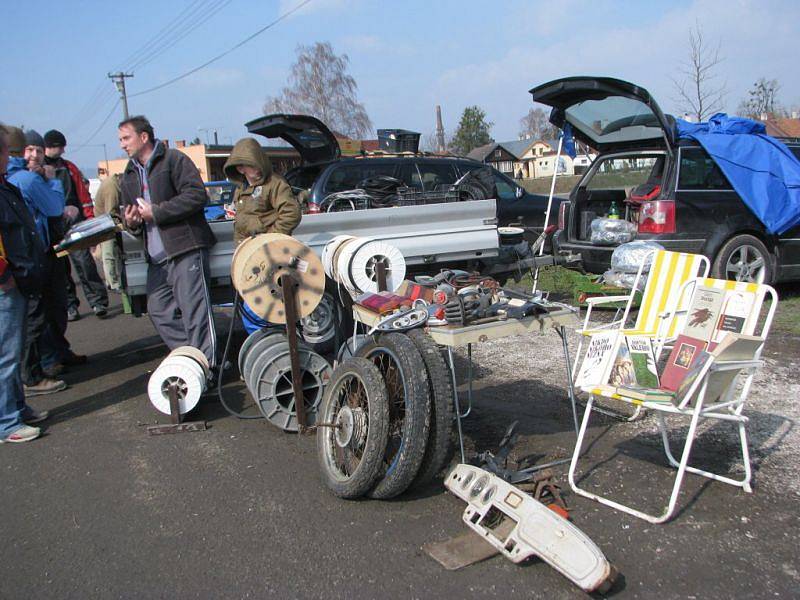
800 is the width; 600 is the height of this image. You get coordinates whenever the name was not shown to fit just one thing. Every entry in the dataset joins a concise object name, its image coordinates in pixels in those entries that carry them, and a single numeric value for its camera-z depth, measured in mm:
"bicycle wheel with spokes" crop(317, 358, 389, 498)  3168
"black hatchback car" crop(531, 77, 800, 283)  7180
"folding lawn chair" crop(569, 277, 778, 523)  3070
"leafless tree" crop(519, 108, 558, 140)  97812
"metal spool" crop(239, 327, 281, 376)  4656
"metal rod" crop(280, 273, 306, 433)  4176
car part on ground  2506
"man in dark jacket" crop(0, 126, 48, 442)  4426
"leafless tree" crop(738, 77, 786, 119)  29203
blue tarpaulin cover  7266
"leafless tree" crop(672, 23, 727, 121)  16625
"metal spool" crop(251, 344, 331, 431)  4309
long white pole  6637
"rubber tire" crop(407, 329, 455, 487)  3172
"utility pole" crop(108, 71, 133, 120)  37275
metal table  3238
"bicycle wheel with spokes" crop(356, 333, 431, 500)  3107
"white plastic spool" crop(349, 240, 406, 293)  4508
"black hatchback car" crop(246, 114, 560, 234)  7887
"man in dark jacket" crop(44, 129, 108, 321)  7196
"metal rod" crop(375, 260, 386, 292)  4453
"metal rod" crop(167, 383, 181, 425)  4496
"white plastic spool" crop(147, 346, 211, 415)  4523
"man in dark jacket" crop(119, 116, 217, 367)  4898
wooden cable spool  4191
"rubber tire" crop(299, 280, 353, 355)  5348
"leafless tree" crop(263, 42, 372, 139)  45344
